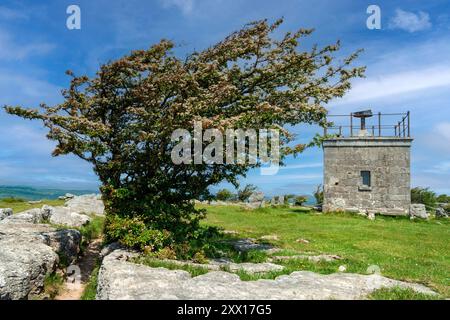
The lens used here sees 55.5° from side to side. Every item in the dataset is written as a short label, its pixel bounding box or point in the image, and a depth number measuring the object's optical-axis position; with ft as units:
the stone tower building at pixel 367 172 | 129.18
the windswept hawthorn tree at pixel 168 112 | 49.75
